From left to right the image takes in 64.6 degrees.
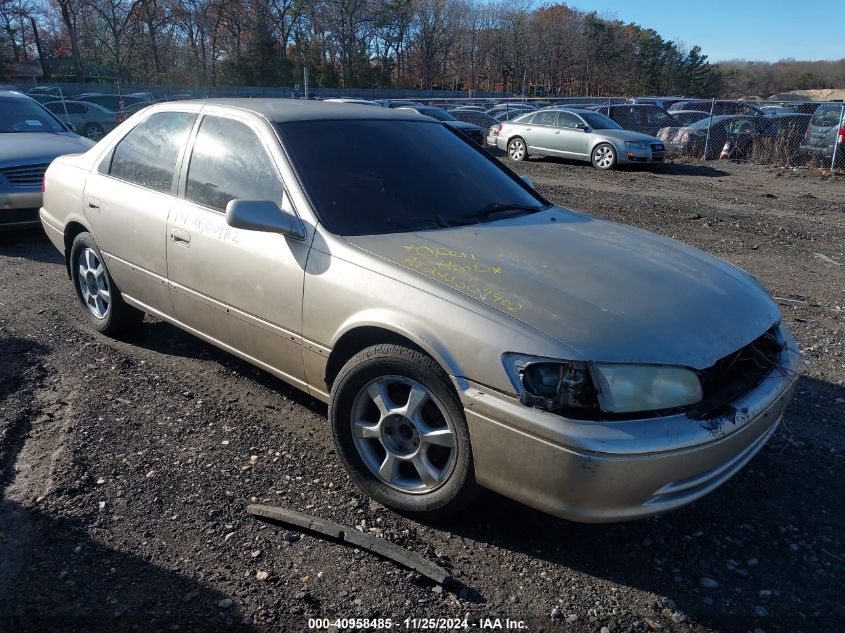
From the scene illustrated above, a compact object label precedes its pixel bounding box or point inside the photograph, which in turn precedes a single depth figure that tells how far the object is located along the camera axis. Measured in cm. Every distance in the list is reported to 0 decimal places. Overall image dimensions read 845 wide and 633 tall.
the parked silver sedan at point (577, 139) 1683
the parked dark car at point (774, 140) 1759
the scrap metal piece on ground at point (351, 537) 260
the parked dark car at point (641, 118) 2203
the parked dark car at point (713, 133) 1894
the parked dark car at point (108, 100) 2673
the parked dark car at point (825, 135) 1619
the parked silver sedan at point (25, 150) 754
